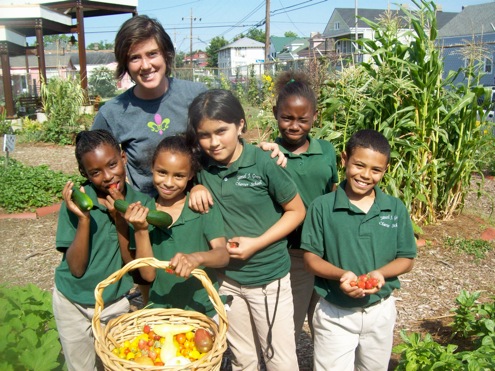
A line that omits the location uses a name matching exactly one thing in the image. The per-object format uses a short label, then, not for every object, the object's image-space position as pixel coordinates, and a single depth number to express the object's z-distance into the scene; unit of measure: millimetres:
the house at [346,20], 48844
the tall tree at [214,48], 103250
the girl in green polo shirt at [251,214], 2586
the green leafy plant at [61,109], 13156
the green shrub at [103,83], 39438
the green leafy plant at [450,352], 2617
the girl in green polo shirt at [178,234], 2539
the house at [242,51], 91500
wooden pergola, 15391
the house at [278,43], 79375
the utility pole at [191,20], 74262
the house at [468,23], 24016
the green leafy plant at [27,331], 2297
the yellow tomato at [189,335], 2407
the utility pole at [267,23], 32434
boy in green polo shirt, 2510
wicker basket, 2084
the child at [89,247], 2461
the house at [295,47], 65925
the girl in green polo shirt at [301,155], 2895
